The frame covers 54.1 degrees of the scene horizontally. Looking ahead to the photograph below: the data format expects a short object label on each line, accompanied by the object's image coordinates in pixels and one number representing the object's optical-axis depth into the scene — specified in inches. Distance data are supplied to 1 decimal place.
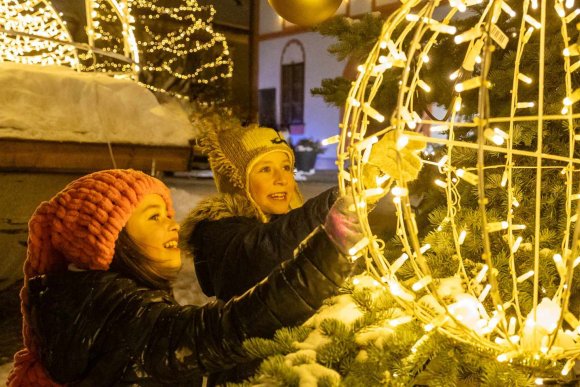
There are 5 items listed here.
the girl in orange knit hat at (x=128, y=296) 50.4
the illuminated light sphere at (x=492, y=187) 38.6
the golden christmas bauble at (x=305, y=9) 76.4
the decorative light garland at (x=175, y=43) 413.1
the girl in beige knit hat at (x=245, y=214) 81.6
